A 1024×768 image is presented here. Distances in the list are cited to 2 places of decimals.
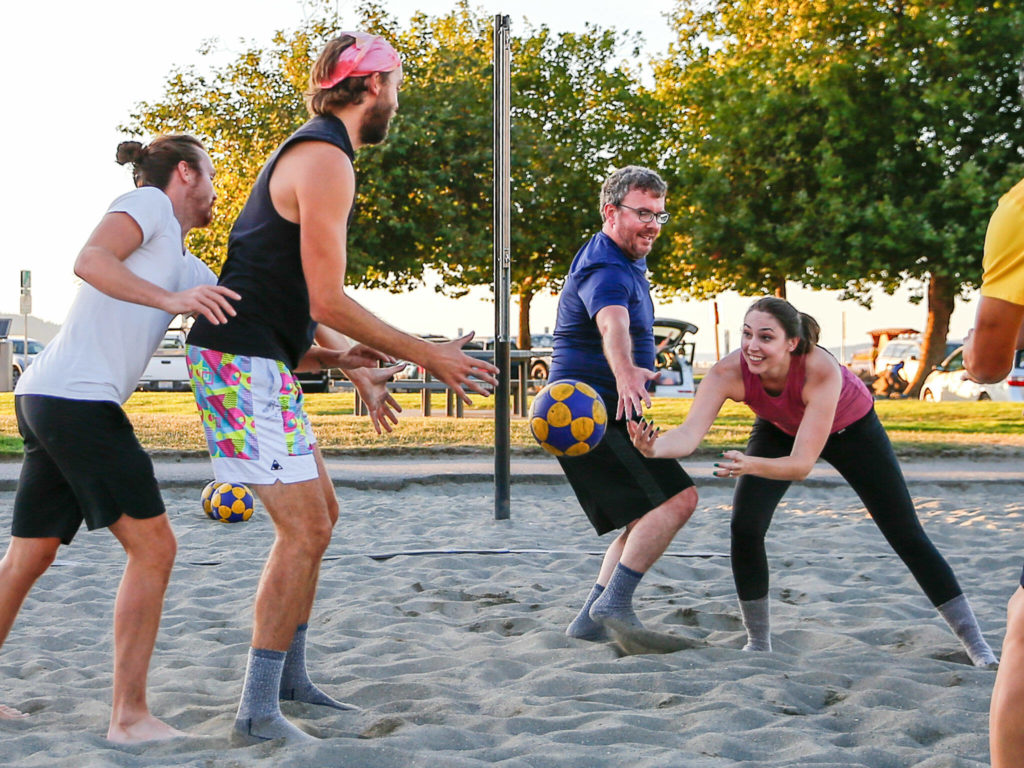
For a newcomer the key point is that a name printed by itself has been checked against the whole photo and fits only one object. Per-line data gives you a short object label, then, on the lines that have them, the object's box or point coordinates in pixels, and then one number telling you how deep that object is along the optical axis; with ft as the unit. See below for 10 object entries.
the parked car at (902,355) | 103.91
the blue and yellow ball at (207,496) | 27.71
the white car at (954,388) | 82.91
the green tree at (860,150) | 88.53
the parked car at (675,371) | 85.81
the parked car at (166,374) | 100.83
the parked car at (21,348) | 127.44
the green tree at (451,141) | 88.17
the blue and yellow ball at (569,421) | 14.60
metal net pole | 26.81
